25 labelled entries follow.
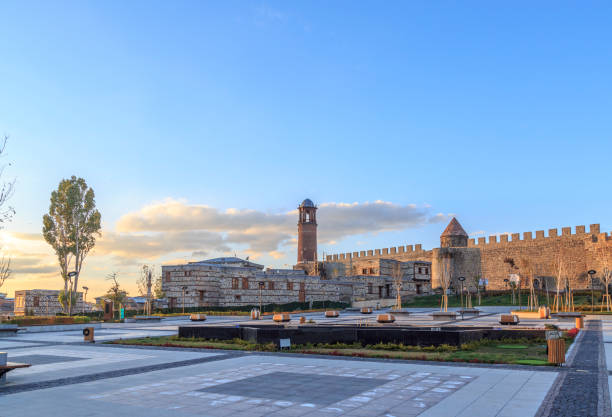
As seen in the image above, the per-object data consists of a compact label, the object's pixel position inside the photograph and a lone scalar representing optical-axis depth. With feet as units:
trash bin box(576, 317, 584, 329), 69.97
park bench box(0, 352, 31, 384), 31.12
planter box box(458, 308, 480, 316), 107.91
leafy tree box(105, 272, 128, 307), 152.05
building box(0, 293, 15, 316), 267.35
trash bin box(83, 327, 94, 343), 60.13
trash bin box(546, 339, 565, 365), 36.14
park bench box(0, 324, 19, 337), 77.77
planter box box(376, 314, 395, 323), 86.74
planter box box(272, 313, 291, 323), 95.35
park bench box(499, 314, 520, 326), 75.29
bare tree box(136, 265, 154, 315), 190.60
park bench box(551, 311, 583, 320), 87.10
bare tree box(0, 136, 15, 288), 72.64
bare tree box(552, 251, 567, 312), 136.18
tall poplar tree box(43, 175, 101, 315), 129.59
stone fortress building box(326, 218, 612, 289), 167.22
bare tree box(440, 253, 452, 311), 192.65
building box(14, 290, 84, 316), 165.78
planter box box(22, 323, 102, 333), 88.17
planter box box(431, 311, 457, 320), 95.09
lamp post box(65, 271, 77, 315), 120.28
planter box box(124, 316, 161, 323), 112.98
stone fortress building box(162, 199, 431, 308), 154.71
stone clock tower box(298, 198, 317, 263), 229.66
